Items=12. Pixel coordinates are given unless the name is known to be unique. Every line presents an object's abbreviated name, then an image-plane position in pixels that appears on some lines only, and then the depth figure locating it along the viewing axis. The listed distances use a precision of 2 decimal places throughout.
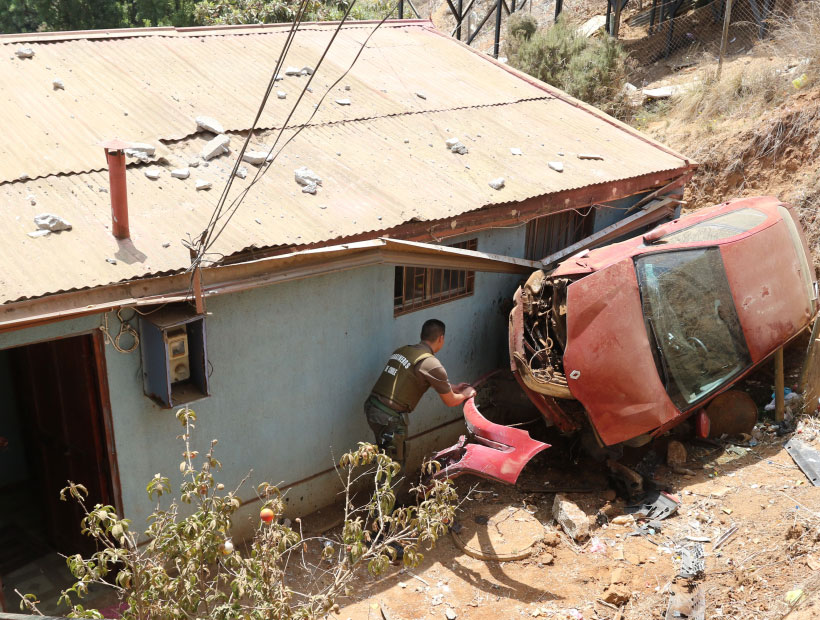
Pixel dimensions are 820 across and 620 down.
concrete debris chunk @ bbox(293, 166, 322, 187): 6.30
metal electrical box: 4.91
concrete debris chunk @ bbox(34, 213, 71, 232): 4.92
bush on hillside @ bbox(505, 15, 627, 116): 15.05
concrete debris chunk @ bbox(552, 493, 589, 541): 6.12
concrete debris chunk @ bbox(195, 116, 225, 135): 6.55
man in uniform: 6.14
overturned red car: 6.30
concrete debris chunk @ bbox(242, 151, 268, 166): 6.34
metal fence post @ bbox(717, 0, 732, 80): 13.38
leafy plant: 3.46
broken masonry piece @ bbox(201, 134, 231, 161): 6.24
